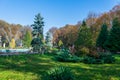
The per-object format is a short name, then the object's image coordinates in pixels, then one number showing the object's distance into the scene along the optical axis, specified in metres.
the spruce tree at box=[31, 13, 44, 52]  16.15
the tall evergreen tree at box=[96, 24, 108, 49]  19.04
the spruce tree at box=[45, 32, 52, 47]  22.58
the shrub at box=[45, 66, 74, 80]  3.51
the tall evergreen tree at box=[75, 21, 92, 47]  11.34
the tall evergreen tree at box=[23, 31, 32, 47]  30.88
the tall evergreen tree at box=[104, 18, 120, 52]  16.42
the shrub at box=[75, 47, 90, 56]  10.32
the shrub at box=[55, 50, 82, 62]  9.31
